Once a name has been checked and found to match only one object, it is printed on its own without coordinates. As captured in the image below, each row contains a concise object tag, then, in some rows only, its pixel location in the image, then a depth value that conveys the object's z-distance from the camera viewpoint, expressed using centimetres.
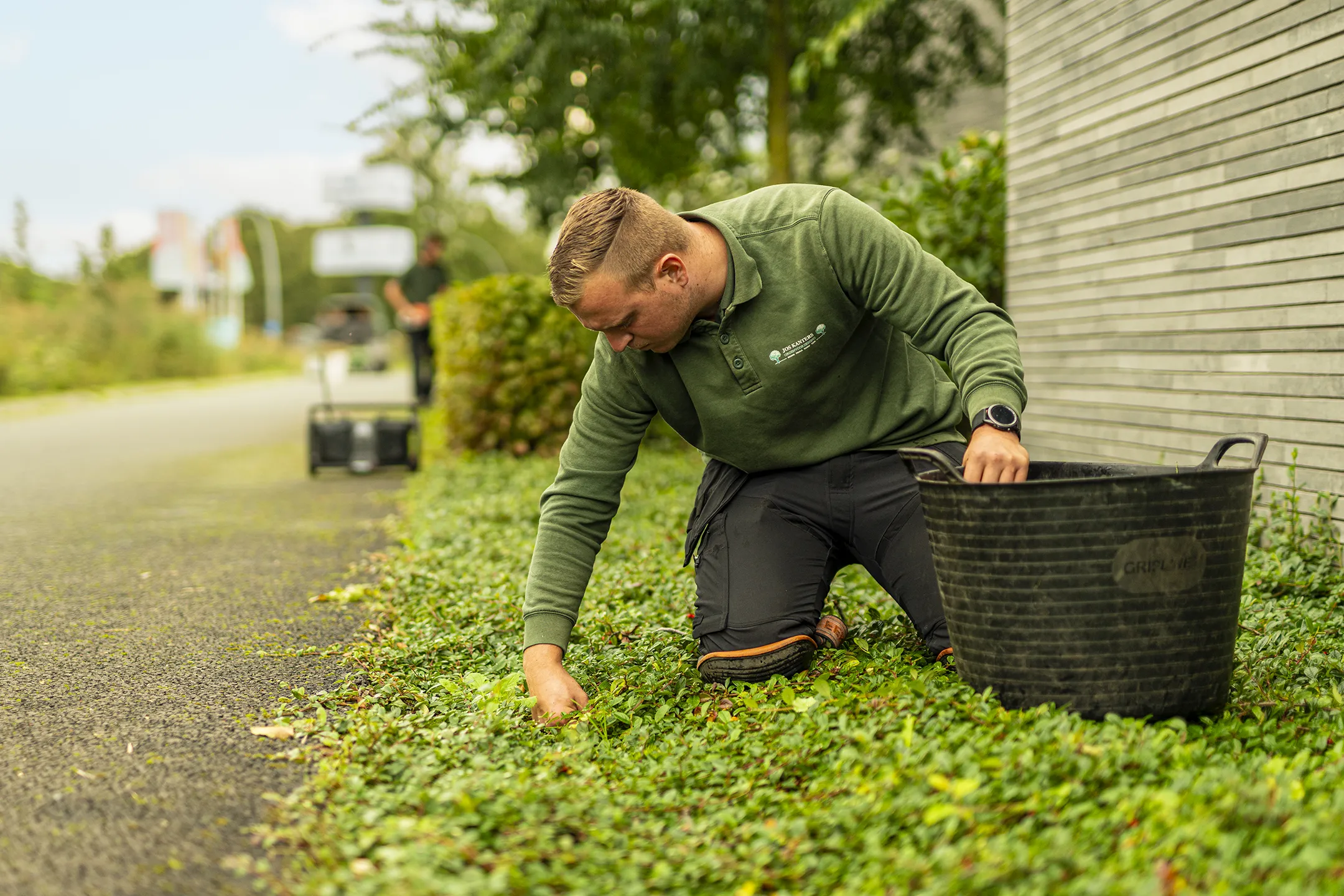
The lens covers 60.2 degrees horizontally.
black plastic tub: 258
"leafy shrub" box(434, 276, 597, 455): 885
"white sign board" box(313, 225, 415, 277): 2441
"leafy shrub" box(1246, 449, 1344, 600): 418
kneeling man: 305
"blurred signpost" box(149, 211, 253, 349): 4081
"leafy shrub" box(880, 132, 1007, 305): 748
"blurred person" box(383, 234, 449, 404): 1320
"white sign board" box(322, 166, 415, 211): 2142
